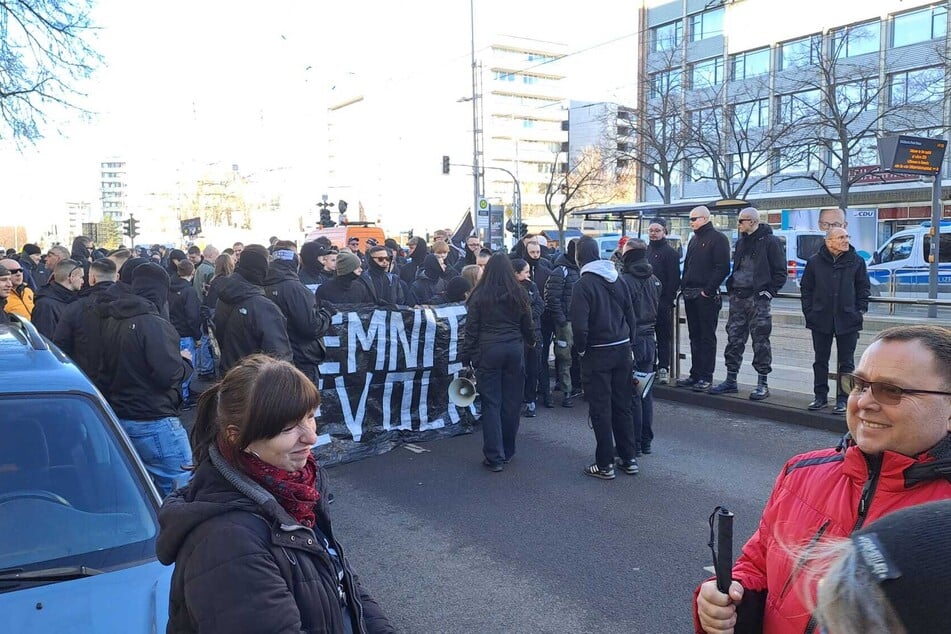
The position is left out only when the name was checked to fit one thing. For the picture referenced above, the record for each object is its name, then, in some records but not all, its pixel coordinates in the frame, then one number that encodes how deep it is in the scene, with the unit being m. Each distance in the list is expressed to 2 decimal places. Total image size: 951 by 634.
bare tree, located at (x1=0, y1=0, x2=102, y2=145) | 14.86
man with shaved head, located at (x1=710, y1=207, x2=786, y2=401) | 8.50
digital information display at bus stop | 15.36
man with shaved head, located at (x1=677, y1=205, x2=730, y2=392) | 9.05
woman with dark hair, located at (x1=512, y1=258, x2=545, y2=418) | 8.53
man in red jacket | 1.83
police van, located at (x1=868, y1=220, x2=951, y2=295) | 19.94
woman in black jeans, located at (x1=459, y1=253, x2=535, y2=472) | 6.72
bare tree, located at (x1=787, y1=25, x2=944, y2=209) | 32.88
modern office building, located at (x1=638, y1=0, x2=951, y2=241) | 35.50
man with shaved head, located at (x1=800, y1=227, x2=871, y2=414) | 7.64
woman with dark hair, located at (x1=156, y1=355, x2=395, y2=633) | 1.73
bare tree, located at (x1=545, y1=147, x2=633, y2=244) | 51.71
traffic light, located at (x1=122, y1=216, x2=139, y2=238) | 31.94
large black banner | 7.41
